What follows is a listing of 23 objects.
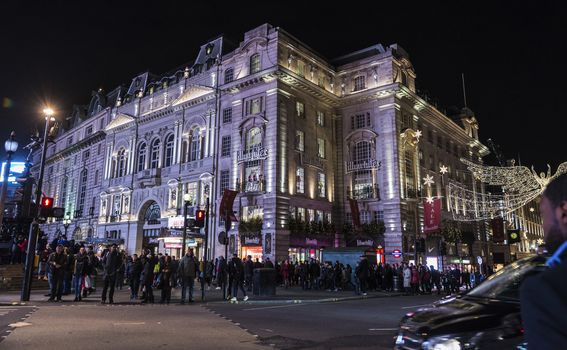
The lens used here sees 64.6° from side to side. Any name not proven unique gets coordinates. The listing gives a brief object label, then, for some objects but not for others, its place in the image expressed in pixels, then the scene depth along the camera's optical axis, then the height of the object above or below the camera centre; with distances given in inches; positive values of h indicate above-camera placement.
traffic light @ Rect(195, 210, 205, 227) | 874.8 +83.5
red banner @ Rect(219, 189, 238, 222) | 1330.0 +185.9
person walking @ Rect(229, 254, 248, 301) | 797.2 -17.0
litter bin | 872.9 -35.6
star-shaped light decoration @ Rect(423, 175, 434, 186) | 1840.1 +326.4
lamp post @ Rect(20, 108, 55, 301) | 671.8 +10.8
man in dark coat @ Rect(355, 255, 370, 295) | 1002.7 -19.5
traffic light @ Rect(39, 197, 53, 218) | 704.4 +84.1
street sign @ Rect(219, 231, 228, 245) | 900.2 +59.9
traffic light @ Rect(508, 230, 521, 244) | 932.6 +59.3
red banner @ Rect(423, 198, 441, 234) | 1566.2 +165.5
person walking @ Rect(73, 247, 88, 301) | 708.7 -11.6
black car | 154.7 -21.2
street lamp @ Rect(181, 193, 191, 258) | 877.6 +92.8
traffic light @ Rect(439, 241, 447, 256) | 1252.5 +40.1
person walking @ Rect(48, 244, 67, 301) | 690.2 -11.5
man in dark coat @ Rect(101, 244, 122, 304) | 687.1 -12.6
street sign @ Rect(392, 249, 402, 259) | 1476.4 +33.3
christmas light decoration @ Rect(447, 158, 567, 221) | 1029.6 +231.2
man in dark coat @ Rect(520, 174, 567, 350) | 60.9 -5.6
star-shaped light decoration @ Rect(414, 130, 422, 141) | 1710.9 +489.0
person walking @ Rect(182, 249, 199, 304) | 738.8 -14.3
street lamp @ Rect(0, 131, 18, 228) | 790.0 +192.9
